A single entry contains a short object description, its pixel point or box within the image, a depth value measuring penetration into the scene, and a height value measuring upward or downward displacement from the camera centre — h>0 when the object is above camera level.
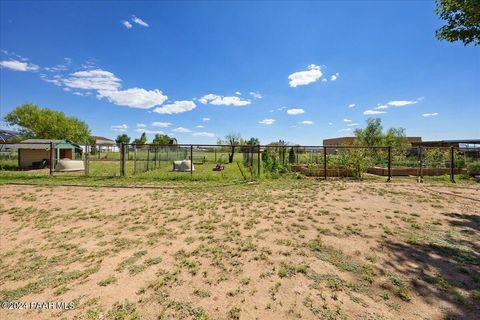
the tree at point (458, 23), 5.97 +4.04
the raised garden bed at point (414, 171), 13.52 -0.98
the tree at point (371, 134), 39.29 +4.31
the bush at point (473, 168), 12.55 -0.73
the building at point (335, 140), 58.02 +5.11
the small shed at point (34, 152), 18.09 +0.53
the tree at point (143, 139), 75.43 +6.64
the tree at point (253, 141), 63.25 +4.85
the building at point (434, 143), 31.17 +2.01
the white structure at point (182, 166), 16.09 -0.65
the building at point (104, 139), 90.25 +7.98
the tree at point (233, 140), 50.69 +4.08
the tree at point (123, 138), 77.25 +7.19
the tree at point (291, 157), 19.36 -0.02
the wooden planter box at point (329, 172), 12.61 -0.92
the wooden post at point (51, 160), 12.61 -0.12
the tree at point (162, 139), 69.94 +6.12
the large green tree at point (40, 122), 35.50 +6.11
